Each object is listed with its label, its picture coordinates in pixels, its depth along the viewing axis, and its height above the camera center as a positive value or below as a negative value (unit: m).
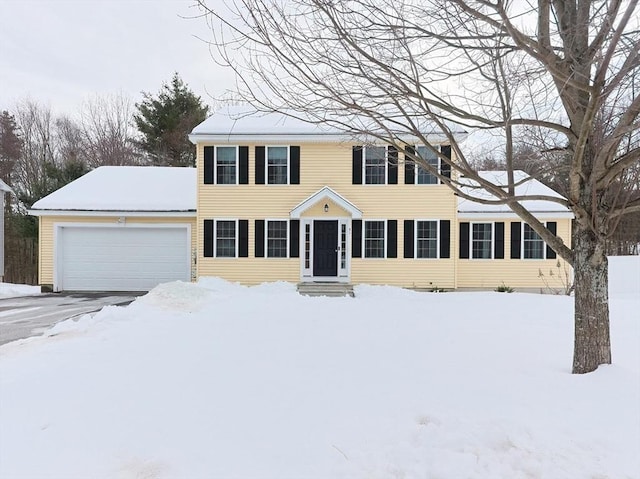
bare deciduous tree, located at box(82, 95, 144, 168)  26.50 +7.60
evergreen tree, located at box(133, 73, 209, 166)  24.59 +7.47
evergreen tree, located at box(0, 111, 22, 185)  23.78 +5.61
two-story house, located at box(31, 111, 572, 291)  13.21 +0.69
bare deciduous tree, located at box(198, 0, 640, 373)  3.38 +1.50
